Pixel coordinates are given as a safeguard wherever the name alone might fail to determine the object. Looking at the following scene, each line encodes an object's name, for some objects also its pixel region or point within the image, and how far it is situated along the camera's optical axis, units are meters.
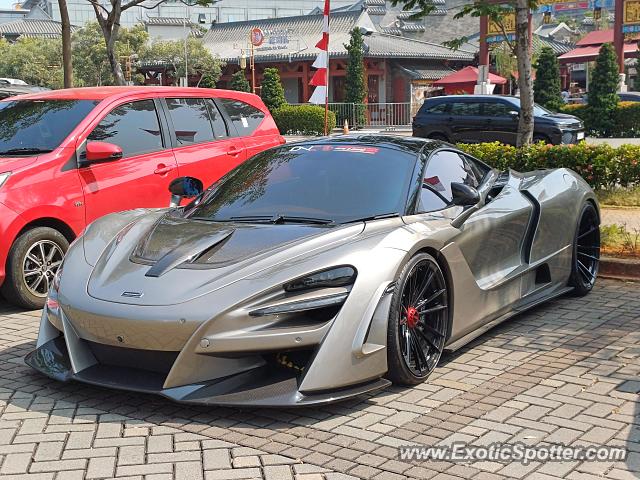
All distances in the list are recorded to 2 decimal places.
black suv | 21.38
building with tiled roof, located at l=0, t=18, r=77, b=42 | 74.56
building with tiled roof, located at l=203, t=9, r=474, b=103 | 44.59
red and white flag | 14.98
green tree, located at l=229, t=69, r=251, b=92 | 39.91
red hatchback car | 6.50
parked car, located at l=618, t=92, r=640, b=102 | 34.09
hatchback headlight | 6.43
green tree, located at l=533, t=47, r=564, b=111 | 32.12
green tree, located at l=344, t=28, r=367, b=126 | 38.31
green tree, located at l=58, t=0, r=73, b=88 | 15.43
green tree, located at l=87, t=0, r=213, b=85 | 14.30
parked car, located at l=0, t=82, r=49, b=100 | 12.77
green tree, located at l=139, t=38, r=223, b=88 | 49.33
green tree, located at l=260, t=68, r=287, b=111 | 36.53
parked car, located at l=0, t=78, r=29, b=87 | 14.55
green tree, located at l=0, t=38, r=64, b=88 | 51.81
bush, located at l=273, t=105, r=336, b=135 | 34.06
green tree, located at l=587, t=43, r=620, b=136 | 30.25
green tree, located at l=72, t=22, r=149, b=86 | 49.94
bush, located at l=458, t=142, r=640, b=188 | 10.64
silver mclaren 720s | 4.02
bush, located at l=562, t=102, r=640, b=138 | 29.68
